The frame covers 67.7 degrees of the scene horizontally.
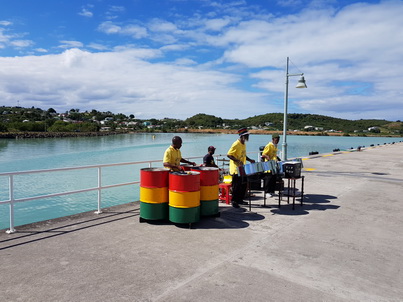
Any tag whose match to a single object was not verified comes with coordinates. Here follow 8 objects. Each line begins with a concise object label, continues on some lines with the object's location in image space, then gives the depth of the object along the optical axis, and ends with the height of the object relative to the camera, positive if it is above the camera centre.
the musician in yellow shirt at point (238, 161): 7.72 -0.77
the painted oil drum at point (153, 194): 6.26 -1.33
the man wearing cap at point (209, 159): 8.64 -0.79
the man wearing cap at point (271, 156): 9.00 -0.71
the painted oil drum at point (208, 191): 6.60 -1.31
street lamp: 15.44 +1.93
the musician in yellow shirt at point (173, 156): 6.68 -0.57
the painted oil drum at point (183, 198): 6.06 -1.35
